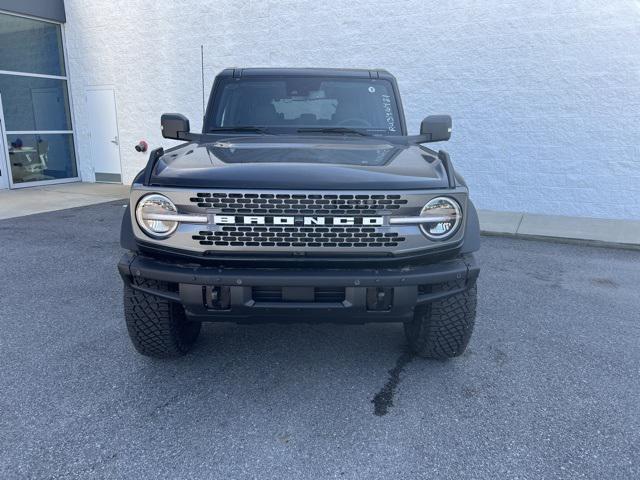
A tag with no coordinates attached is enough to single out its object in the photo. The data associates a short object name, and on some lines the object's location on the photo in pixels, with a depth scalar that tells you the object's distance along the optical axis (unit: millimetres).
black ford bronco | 2422
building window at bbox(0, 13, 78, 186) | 10703
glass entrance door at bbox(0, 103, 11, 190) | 10523
